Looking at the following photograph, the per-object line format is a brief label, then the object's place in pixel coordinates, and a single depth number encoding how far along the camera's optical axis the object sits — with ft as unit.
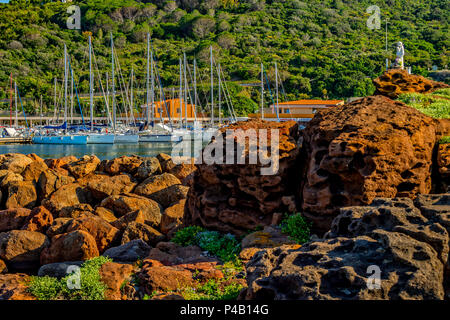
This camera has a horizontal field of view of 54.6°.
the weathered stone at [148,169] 51.44
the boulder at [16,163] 60.43
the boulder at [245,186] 27.66
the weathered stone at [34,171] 53.88
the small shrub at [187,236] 28.37
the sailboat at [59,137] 169.78
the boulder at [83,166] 55.88
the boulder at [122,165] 54.80
